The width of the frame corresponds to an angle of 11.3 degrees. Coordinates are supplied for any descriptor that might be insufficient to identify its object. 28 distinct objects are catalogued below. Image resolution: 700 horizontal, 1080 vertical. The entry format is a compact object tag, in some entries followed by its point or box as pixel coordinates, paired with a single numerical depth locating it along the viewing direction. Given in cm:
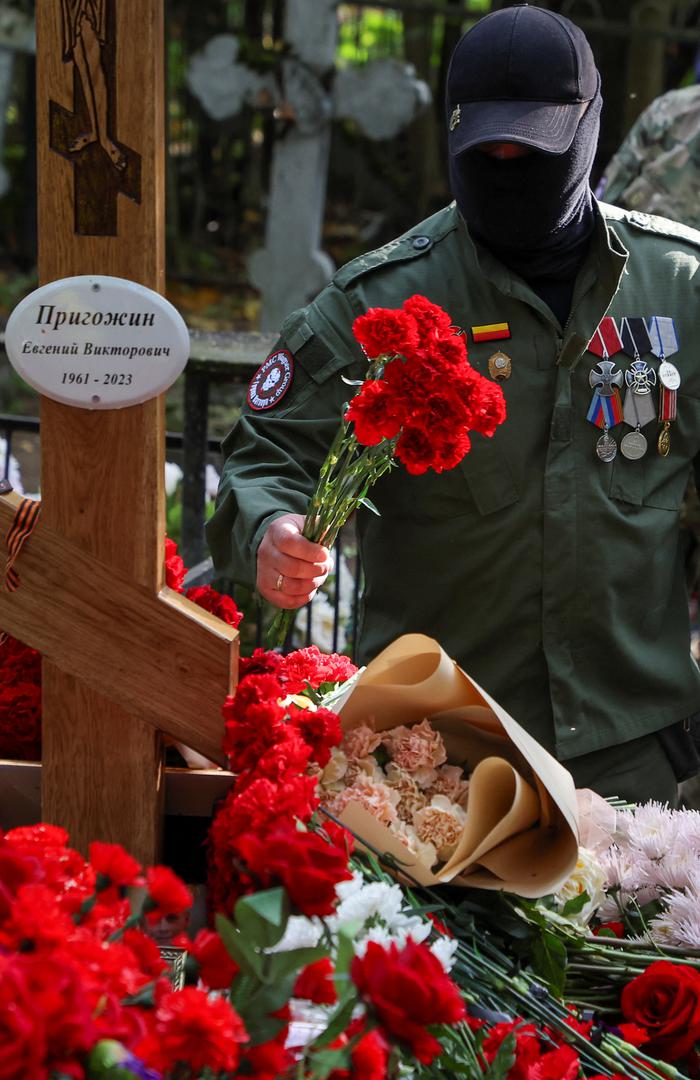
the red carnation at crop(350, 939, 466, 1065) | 279
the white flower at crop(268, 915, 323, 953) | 332
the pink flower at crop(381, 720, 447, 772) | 352
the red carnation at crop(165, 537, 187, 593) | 359
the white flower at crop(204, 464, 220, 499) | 533
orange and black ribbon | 343
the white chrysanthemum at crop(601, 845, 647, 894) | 363
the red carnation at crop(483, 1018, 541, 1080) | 338
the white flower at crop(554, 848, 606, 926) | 355
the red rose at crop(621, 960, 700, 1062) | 348
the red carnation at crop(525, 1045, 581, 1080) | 338
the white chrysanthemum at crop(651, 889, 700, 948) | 358
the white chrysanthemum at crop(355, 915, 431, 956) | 333
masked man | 399
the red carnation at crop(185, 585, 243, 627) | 357
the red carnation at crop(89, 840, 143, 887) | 325
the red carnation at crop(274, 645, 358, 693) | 358
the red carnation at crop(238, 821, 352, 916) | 309
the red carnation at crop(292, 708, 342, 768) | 342
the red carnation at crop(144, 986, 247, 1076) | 282
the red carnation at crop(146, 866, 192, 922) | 317
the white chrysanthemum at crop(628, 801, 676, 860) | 365
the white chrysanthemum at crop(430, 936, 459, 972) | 332
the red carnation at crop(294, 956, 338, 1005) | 310
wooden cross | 336
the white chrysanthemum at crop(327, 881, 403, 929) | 333
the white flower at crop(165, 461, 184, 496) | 550
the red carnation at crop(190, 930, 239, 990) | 309
